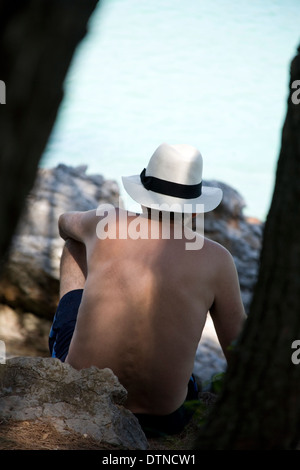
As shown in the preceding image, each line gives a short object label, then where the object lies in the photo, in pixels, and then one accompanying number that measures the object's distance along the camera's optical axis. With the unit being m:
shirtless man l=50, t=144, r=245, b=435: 5.09
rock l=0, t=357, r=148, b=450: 4.89
